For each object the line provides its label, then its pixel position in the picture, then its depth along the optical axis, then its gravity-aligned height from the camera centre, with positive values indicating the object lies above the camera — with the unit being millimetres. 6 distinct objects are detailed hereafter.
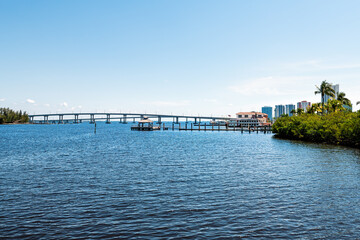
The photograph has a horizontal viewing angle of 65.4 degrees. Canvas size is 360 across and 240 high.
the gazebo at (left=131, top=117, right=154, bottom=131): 166850 -1984
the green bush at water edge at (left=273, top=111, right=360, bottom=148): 63531 -885
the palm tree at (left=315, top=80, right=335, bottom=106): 95250 +12275
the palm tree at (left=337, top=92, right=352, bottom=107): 97775 +9159
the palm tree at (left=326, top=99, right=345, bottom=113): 91000 +6276
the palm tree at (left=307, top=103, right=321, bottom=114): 102075 +6229
